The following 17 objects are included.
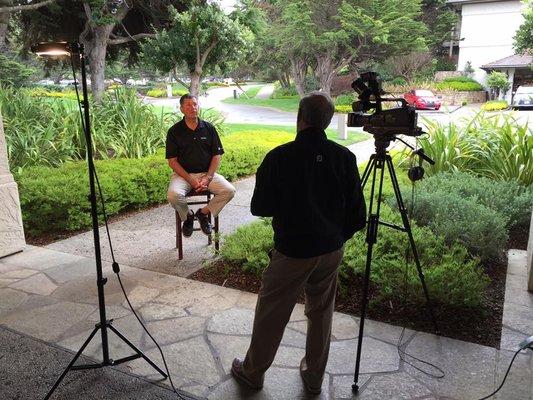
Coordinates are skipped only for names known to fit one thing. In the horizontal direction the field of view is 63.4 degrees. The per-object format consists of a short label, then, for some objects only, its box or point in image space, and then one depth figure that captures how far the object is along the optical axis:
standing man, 1.75
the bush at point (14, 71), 10.70
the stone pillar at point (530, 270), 3.13
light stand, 2.04
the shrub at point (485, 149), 5.25
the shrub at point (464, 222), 3.51
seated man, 3.97
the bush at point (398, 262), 2.79
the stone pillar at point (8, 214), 3.93
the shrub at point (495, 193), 4.21
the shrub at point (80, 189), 4.52
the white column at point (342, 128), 10.26
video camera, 2.12
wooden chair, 3.86
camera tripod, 2.10
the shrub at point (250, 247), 3.40
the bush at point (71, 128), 5.73
